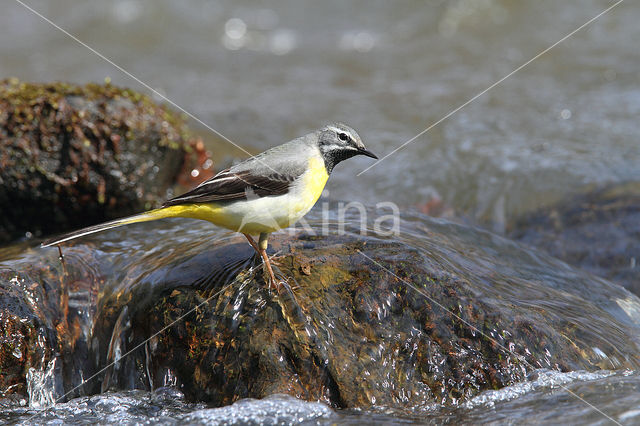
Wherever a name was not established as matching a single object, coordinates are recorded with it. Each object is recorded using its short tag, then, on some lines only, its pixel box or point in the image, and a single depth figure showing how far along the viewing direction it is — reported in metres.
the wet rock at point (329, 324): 10.62
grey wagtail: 11.70
